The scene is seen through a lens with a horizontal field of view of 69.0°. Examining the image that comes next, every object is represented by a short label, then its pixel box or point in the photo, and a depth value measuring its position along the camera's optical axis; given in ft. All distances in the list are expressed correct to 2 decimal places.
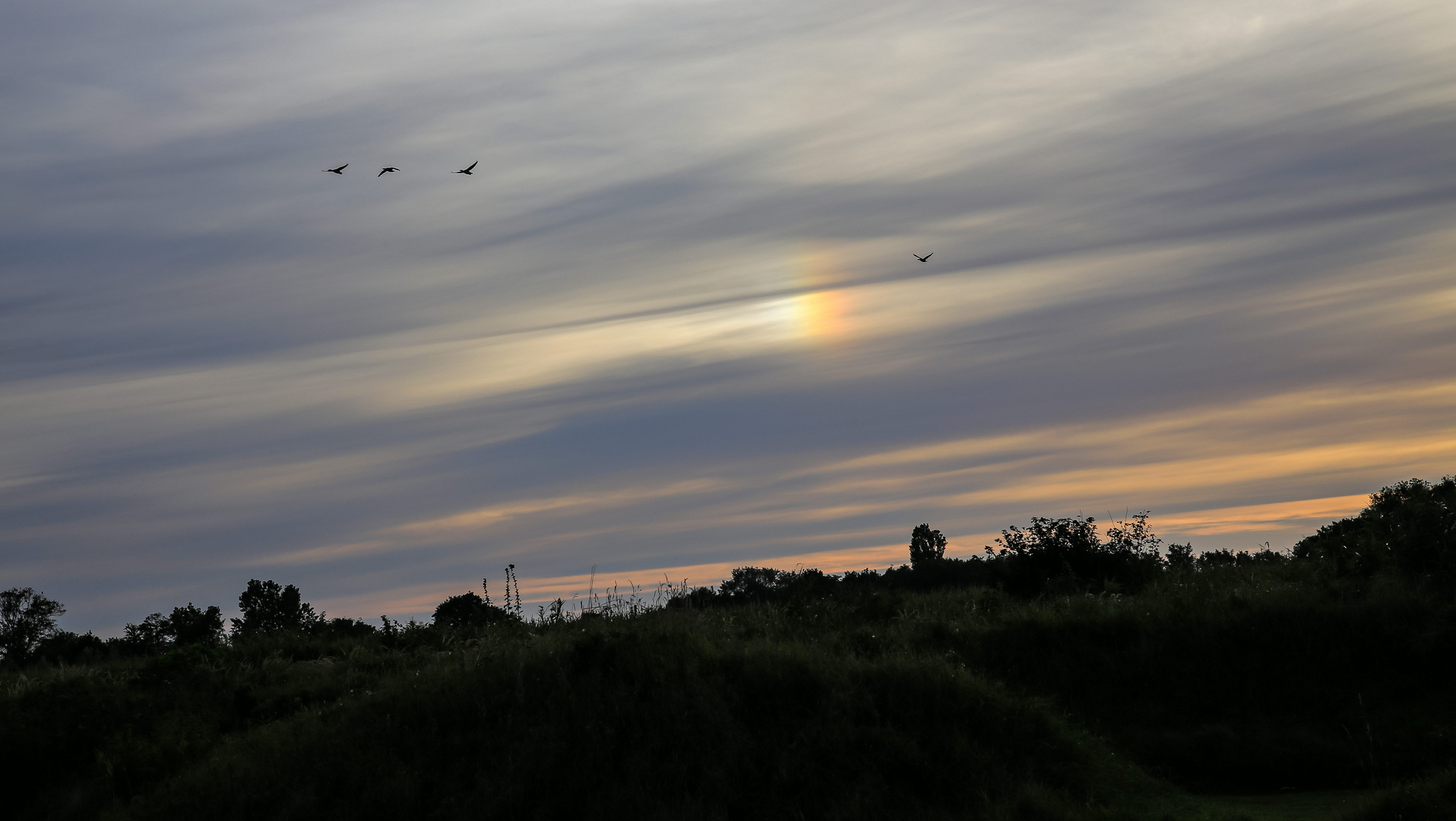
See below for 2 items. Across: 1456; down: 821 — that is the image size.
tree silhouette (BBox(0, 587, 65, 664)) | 204.03
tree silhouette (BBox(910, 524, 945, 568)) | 182.29
